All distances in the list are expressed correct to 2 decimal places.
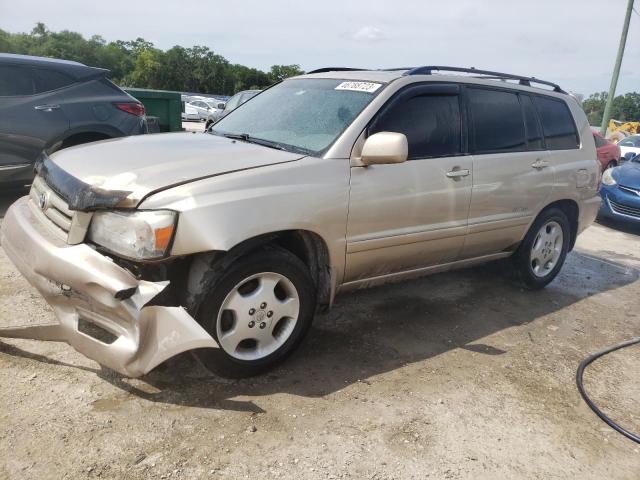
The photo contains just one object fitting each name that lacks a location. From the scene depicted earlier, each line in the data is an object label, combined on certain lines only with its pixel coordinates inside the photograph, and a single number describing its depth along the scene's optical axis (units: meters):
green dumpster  9.01
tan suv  2.53
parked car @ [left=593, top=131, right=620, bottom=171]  12.43
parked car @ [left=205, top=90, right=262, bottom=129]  12.29
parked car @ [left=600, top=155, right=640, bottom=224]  8.28
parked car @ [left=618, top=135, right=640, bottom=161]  16.39
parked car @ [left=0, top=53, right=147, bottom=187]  5.76
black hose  2.87
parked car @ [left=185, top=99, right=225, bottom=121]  29.83
